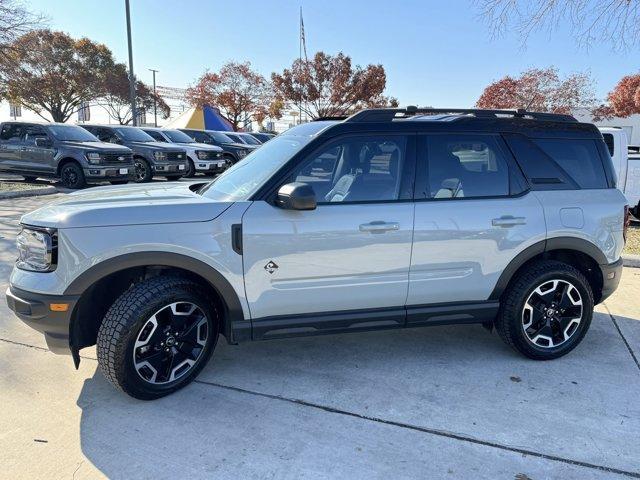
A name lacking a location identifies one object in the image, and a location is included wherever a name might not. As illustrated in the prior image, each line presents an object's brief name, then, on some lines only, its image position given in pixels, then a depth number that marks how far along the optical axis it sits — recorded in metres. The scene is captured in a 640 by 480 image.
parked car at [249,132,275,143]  25.48
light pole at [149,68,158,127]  49.24
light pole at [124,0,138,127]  17.88
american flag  36.16
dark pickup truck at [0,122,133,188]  12.05
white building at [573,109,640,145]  41.31
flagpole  38.91
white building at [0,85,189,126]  39.42
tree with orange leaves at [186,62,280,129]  43.50
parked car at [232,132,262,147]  21.41
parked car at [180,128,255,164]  18.89
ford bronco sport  2.98
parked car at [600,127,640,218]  8.74
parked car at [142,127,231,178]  16.11
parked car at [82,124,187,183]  14.38
